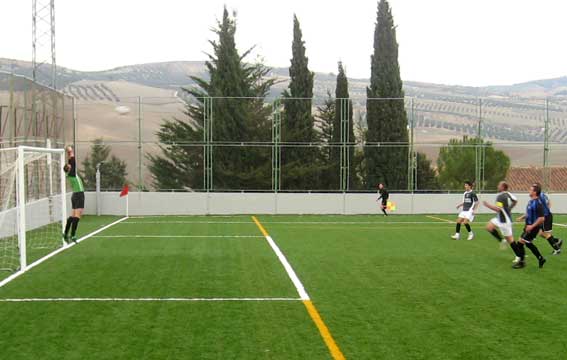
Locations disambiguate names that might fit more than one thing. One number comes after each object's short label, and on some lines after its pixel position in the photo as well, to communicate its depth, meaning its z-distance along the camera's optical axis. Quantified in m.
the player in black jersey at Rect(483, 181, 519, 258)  15.34
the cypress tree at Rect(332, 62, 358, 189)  38.97
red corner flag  31.03
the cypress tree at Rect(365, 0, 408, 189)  39.28
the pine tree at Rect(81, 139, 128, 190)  39.53
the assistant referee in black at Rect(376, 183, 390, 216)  33.59
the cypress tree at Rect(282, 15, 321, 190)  38.75
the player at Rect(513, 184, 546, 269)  14.05
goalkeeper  17.52
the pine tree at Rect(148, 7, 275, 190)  38.28
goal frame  13.50
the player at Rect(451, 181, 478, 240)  21.06
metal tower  27.92
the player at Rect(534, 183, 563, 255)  16.78
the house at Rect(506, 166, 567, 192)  40.17
